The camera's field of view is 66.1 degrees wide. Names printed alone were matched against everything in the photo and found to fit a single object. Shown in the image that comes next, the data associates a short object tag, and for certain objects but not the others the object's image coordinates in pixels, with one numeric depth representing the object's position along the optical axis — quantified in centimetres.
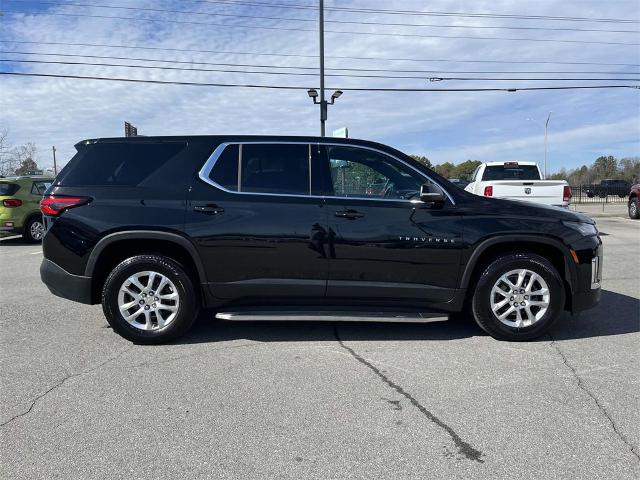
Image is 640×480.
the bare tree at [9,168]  3848
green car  1202
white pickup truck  1002
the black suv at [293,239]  446
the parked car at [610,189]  3836
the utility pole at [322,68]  1883
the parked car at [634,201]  1811
